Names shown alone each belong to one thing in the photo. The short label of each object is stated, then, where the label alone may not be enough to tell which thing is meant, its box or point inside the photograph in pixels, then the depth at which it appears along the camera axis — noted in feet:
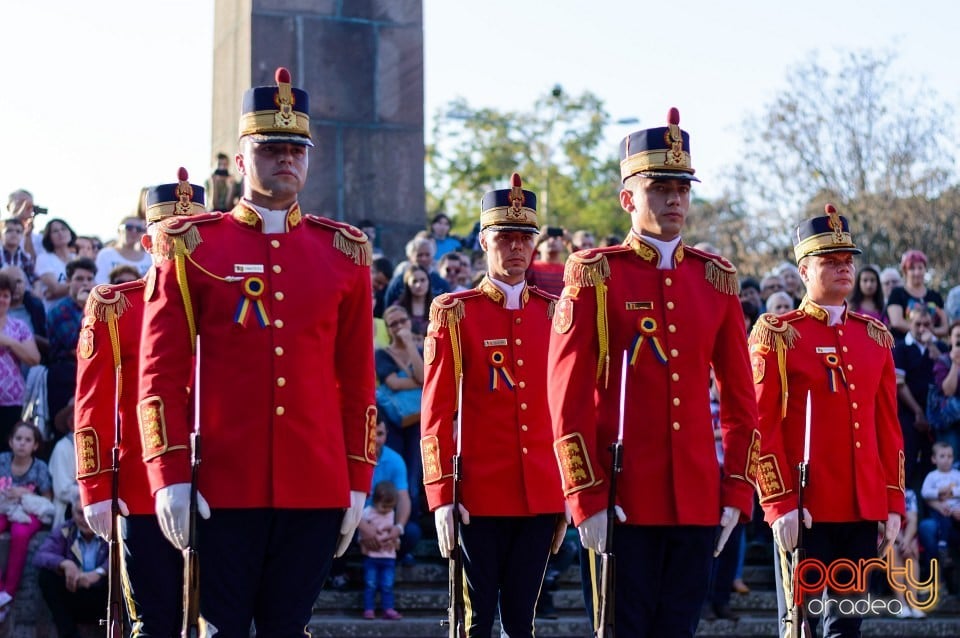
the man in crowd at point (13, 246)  45.24
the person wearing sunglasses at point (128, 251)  46.34
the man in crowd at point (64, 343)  41.37
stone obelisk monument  55.11
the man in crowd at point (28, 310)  42.93
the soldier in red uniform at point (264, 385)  19.11
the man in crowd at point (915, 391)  45.16
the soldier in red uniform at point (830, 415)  27.96
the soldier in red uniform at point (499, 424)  27.68
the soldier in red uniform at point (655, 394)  21.15
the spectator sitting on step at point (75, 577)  36.88
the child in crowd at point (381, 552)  39.86
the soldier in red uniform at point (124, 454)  24.66
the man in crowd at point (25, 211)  47.14
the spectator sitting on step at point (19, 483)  38.32
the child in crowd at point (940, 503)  43.83
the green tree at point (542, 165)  164.55
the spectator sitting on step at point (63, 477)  38.52
